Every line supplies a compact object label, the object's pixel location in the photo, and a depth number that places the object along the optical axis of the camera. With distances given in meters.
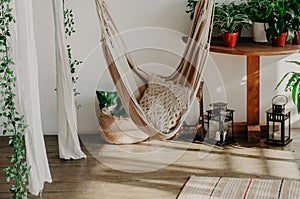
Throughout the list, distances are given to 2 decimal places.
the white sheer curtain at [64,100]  4.11
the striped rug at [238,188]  3.73
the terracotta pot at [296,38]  4.43
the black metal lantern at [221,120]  4.58
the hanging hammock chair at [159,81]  4.04
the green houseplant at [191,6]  4.55
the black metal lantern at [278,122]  4.53
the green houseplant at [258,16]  4.41
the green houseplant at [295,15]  4.31
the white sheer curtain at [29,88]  3.14
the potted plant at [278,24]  4.32
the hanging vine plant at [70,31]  4.36
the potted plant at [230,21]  4.38
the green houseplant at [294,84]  4.27
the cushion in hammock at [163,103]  4.21
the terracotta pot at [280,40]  4.34
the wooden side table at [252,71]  4.32
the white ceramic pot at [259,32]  4.44
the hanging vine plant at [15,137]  3.05
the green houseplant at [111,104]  4.66
